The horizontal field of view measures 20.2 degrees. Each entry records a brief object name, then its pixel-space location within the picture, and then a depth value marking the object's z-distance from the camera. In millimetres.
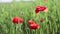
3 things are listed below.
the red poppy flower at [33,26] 1070
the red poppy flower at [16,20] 1099
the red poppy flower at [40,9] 1116
